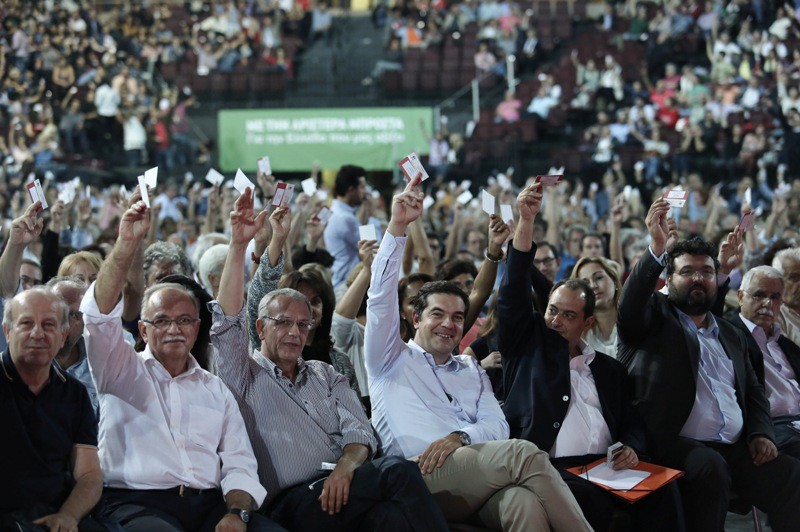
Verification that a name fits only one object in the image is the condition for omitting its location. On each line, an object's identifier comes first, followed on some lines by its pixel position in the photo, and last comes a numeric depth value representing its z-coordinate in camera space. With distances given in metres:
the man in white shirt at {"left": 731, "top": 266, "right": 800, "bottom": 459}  4.95
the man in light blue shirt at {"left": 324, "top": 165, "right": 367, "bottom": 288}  6.99
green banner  15.42
